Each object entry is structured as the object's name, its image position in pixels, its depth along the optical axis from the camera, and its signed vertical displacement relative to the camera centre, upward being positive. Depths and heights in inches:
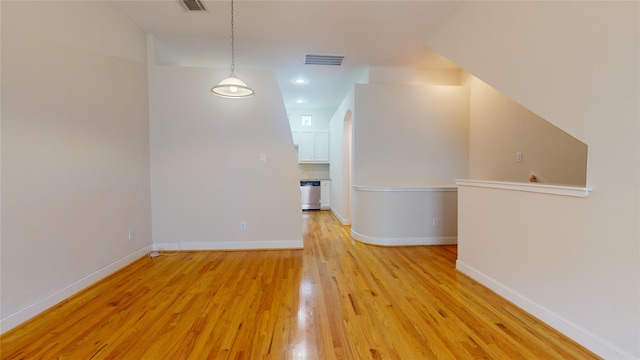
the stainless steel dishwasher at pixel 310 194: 280.1 -26.2
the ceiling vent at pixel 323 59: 156.3 +66.3
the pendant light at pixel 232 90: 97.6 +31.8
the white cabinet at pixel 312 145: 283.1 +26.0
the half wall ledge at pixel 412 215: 152.3 -26.4
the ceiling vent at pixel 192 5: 104.6 +66.2
